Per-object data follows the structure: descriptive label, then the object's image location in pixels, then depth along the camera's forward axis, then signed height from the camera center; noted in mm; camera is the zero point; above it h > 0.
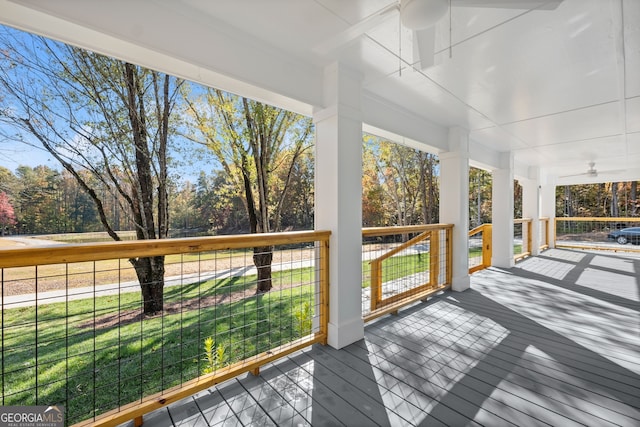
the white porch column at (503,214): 5430 -80
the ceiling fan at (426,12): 1254 +993
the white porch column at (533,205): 6902 +132
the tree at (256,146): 4578 +1251
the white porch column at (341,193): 2324 +159
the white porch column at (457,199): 3873 +167
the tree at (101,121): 3072 +1195
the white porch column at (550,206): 8148 +123
